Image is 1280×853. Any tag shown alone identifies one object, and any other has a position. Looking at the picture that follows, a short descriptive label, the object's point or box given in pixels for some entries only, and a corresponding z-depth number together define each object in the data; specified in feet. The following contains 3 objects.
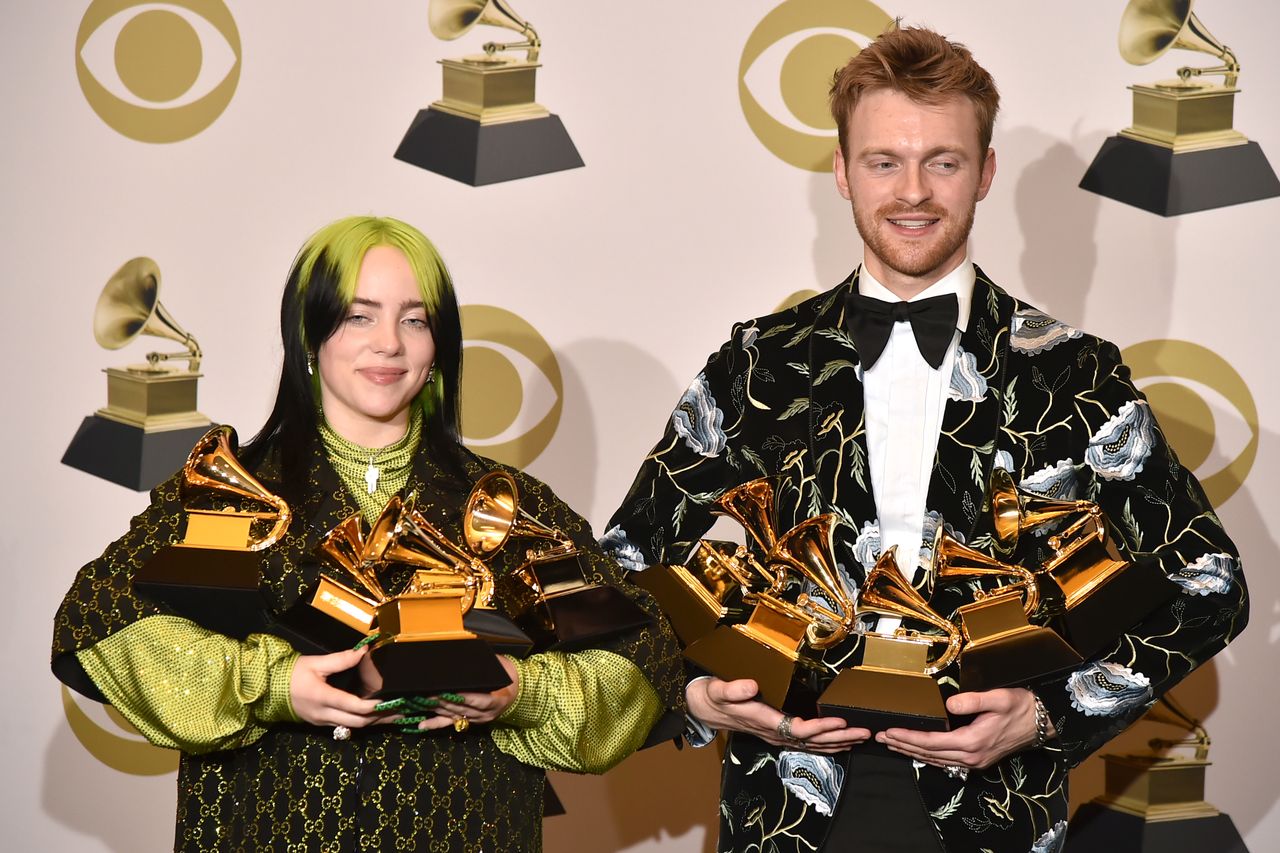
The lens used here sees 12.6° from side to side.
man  20.51
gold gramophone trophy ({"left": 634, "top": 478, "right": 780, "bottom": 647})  20.60
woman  20.03
